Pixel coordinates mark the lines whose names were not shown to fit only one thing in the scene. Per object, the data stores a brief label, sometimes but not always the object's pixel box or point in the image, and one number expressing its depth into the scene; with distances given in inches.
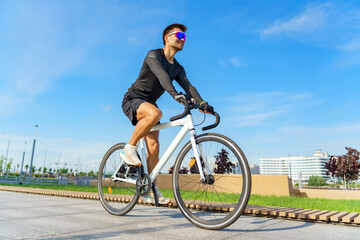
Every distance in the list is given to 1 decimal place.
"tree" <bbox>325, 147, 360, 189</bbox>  1200.2
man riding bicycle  127.0
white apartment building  7401.6
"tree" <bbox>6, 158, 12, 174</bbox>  2962.6
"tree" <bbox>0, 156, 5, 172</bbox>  2783.2
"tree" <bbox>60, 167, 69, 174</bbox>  3988.7
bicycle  102.9
